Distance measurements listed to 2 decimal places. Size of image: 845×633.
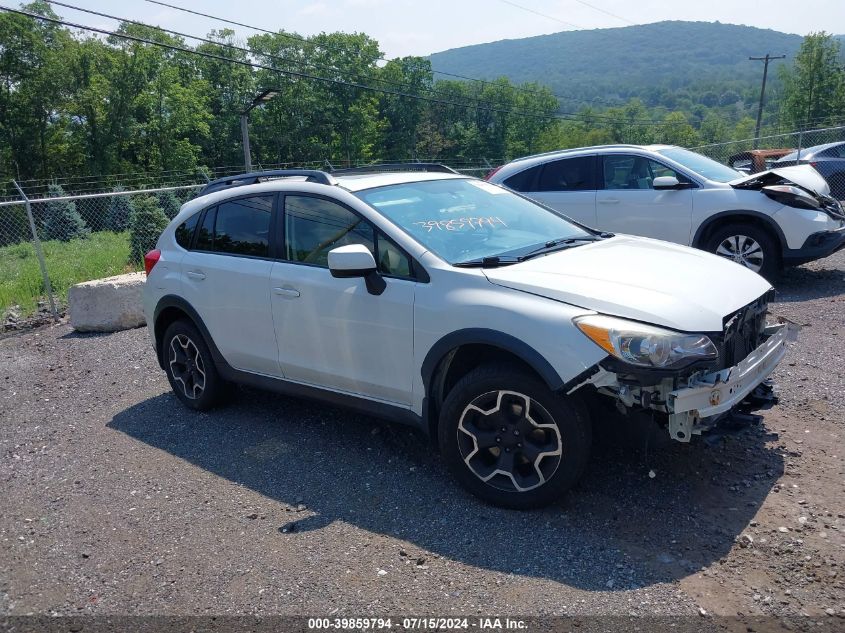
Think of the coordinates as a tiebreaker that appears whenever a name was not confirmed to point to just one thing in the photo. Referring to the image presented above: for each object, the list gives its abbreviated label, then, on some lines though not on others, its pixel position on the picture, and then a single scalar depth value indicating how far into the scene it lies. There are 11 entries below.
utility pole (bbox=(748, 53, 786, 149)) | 61.62
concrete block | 8.87
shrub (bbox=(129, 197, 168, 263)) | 13.34
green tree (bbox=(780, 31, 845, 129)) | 57.31
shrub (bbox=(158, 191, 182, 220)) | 21.16
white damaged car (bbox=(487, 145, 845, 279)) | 8.04
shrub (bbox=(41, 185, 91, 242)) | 24.88
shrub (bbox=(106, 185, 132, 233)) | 22.98
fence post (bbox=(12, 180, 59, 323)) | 9.66
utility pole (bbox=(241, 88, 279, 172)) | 20.36
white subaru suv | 3.40
